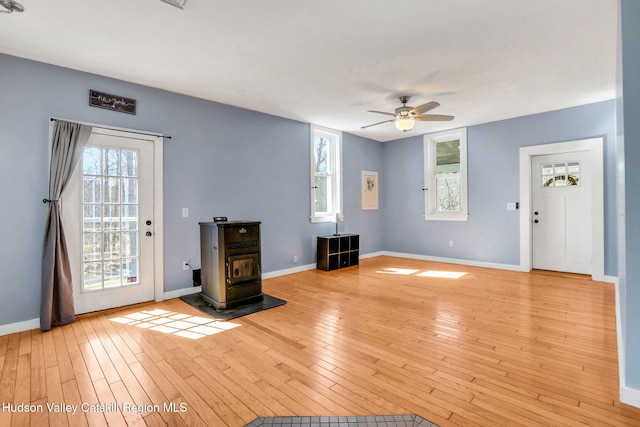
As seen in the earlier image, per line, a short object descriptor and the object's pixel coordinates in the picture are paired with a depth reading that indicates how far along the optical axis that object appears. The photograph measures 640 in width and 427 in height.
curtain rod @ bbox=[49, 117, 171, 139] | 3.23
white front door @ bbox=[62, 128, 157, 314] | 3.42
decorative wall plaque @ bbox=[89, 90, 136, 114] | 3.50
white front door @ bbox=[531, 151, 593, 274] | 4.94
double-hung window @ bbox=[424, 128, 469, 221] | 6.16
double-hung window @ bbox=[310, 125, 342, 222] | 6.13
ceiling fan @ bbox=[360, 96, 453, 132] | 4.16
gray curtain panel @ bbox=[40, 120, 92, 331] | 3.10
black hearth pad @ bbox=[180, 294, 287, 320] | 3.44
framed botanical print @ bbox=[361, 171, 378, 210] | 6.96
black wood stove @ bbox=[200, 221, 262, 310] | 3.58
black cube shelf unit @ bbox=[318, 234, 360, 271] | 5.72
